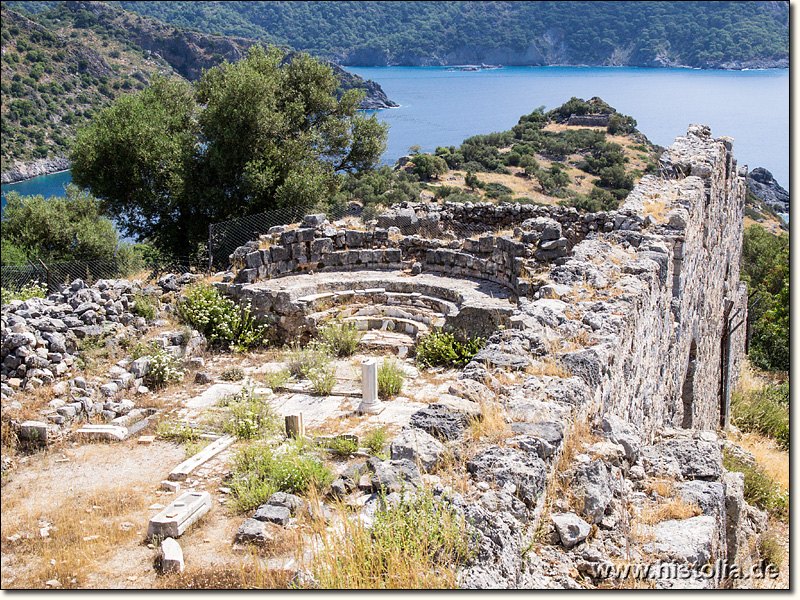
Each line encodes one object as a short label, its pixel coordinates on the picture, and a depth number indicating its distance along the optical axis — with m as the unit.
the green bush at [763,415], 17.45
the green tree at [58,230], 26.75
